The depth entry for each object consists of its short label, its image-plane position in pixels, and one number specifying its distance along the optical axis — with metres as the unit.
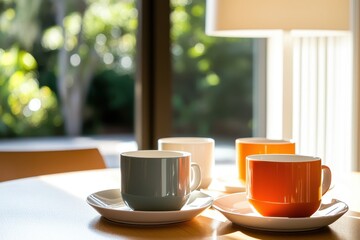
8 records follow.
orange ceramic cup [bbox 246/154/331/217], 1.04
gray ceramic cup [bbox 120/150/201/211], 1.07
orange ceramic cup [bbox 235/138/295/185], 1.29
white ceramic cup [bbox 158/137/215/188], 1.30
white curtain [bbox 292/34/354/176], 2.85
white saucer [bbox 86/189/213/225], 1.05
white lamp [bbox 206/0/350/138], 1.60
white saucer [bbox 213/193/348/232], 1.01
